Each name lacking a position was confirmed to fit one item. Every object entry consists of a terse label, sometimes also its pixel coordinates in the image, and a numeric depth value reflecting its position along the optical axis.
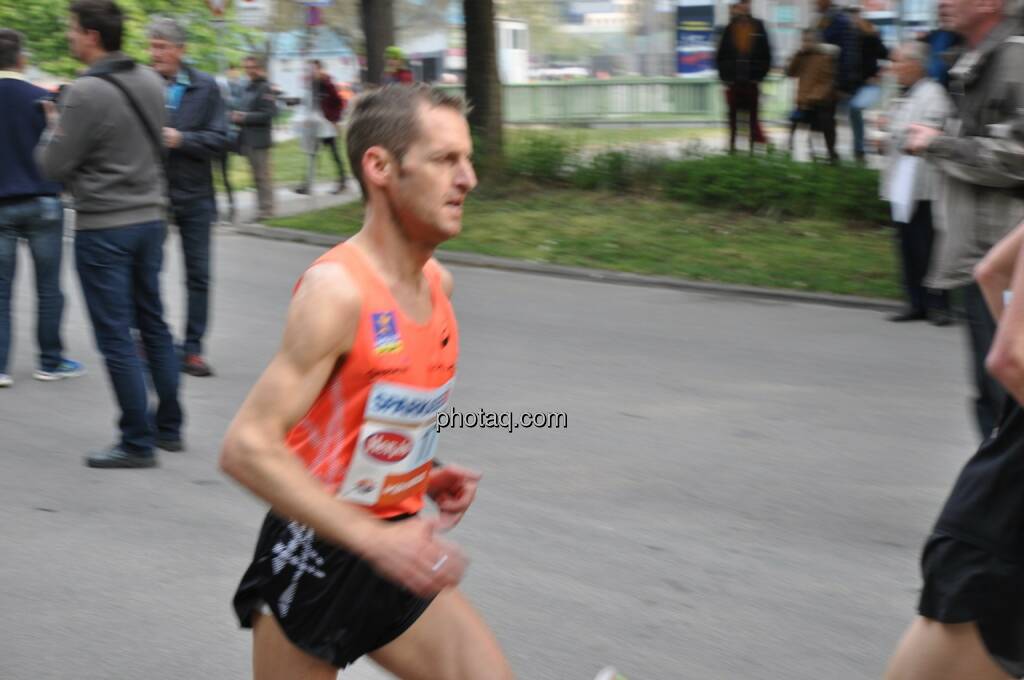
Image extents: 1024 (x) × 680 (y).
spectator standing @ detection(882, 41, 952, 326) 9.41
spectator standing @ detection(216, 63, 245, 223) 16.19
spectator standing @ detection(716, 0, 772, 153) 17.42
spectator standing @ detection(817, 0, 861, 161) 15.77
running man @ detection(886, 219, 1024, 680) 2.68
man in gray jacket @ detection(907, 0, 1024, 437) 4.75
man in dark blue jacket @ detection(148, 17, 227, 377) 7.83
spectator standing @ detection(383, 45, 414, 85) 16.73
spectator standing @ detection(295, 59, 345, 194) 19.05
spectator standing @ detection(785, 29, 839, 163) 16.23
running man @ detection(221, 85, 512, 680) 2.51
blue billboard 24.61
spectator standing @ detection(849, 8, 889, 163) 15.85
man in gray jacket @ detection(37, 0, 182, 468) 6.23
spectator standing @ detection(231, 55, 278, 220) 16.25
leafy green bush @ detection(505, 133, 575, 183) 16.91
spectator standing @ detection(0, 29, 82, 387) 7.75
